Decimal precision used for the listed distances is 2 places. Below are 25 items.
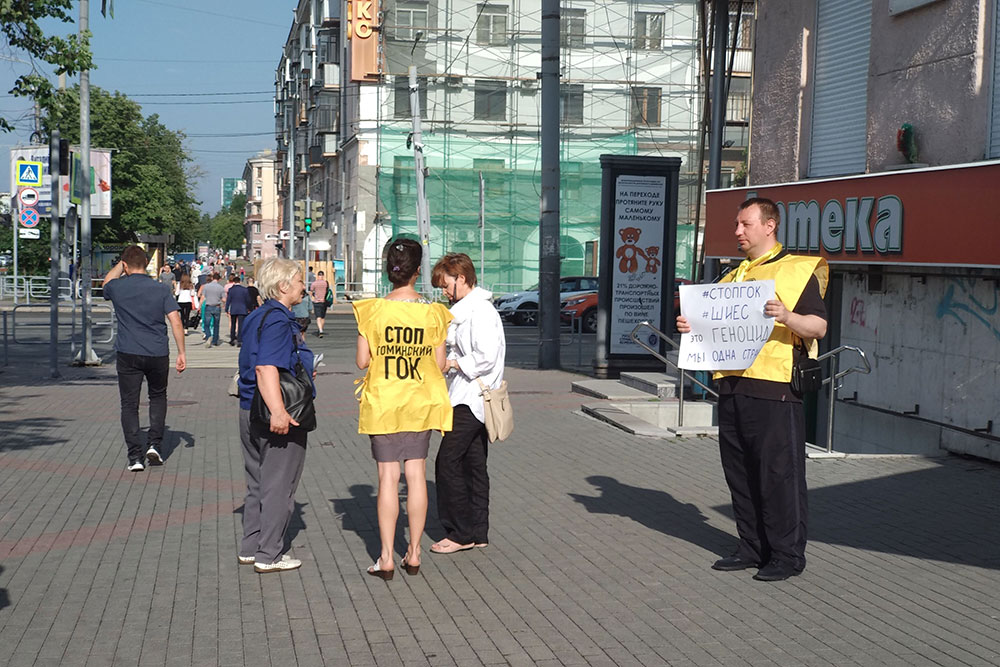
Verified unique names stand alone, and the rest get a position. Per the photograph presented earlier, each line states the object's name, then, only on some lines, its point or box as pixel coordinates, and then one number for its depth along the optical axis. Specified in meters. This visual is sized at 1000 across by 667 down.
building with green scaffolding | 49.81
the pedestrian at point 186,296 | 30.16
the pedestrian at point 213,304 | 25.47
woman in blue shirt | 6.36
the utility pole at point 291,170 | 58.34
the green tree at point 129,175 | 59.03
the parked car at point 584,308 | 31.92
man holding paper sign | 6.39
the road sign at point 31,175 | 26.65
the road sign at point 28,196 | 27.06
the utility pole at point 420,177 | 35.69
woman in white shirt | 6.99
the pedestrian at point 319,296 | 29.88
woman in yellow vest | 6.30
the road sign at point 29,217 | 29.33
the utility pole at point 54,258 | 18.44
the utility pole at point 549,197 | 20.34
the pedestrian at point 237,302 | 24.34
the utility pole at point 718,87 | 15.27
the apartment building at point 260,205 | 140.38
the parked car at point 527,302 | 35.44
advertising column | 18.11
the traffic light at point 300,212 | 45.34
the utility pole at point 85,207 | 20.50
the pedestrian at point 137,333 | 9.84
